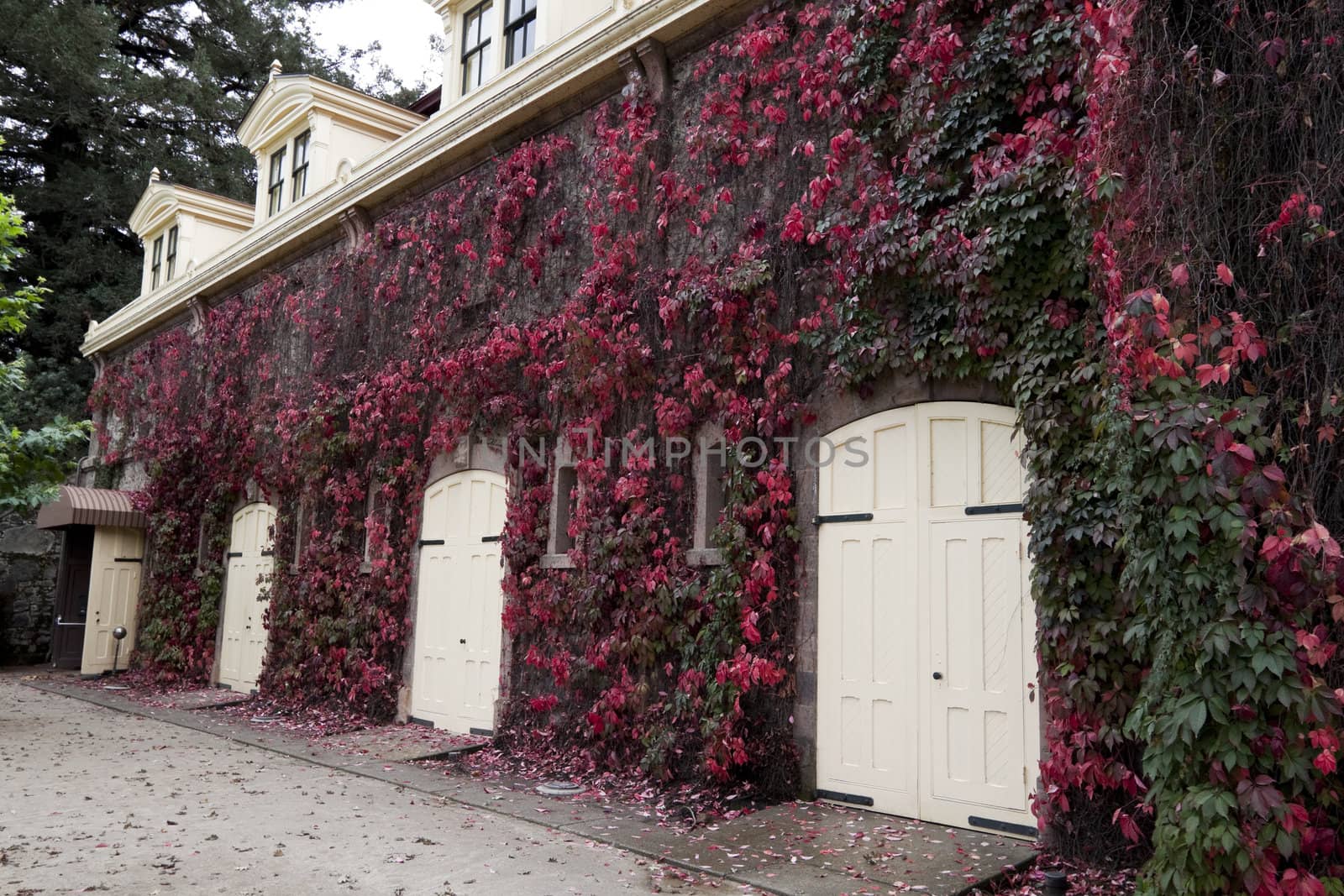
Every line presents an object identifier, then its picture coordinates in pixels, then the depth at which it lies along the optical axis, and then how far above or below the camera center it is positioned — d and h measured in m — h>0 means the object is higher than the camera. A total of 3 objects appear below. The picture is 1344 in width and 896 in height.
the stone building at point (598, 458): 6.64 +0.98
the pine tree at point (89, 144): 21.64 +9.64
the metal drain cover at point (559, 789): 7.54 -1.67
